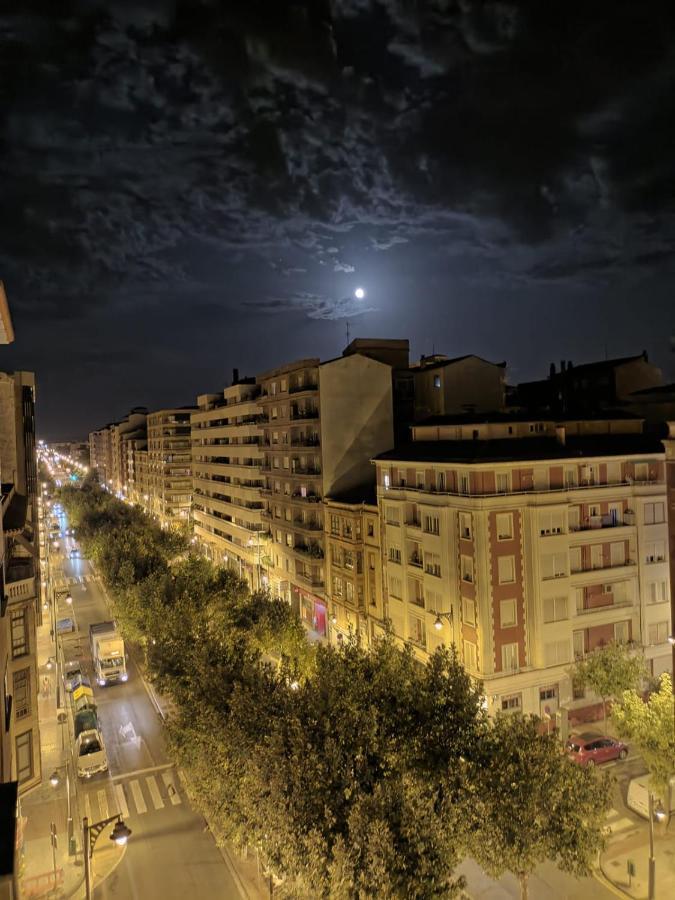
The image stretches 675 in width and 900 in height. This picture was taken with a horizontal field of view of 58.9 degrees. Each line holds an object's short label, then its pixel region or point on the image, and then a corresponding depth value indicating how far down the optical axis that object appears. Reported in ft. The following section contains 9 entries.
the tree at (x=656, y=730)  74.69
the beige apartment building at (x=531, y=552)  112.06
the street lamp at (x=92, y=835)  54.70
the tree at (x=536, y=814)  57.72
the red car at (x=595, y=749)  101.40
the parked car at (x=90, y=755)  104.01
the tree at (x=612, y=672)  104.99
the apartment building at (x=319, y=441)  170.60
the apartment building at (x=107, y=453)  605.40
